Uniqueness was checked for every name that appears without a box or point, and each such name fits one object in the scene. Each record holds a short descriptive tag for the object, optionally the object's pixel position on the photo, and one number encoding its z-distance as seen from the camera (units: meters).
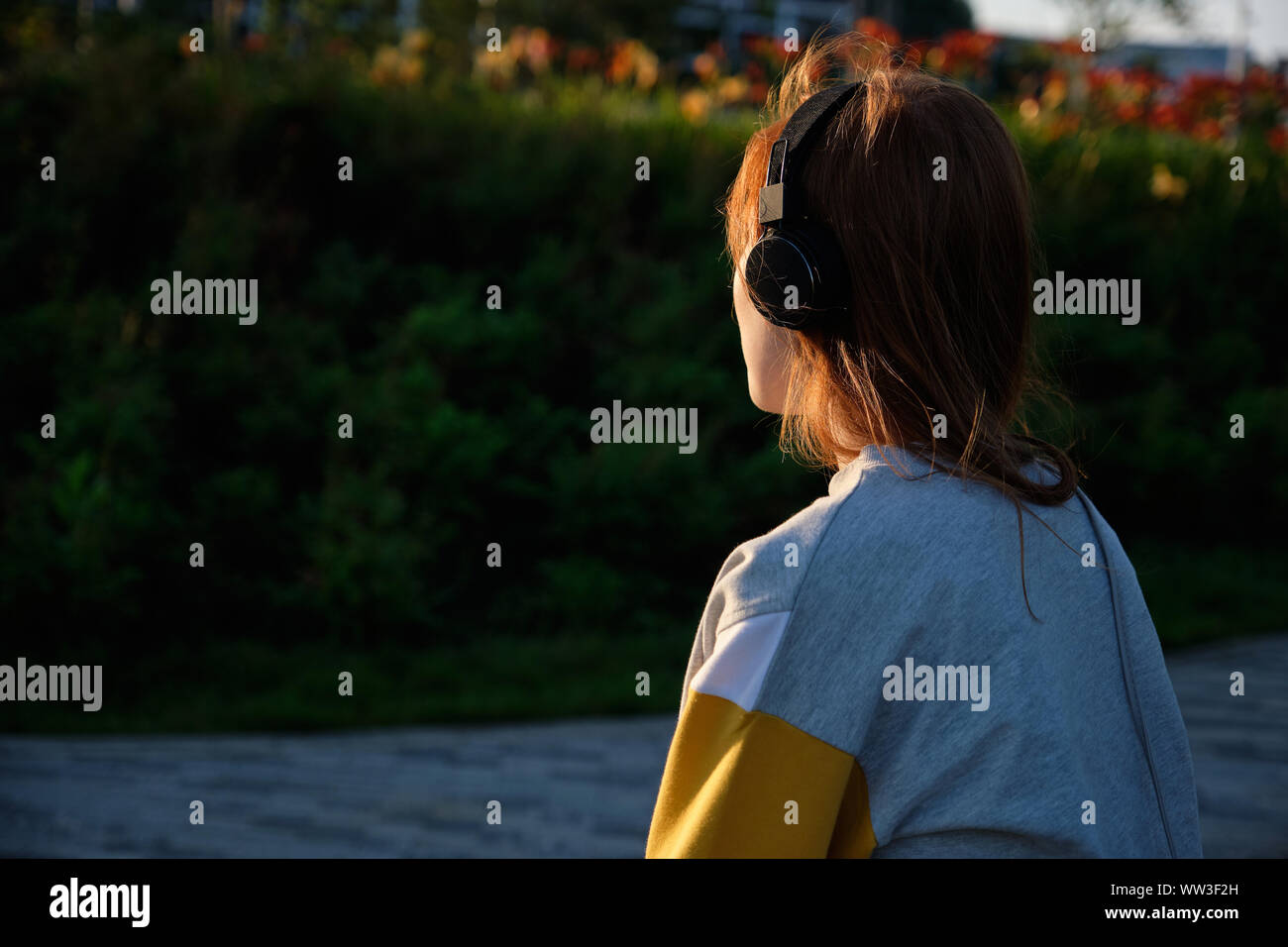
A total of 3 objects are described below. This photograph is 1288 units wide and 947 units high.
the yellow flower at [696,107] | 8.92
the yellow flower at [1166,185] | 9.05
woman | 1.01
